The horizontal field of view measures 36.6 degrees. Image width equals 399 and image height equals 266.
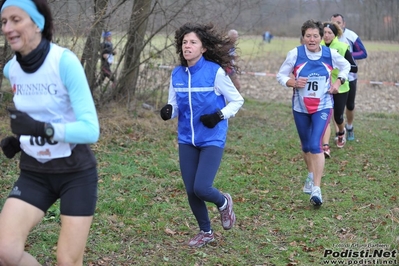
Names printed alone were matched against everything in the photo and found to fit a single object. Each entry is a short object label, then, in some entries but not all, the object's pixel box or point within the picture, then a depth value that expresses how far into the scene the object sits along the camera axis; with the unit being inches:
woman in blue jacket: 223.9
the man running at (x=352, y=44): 440.1
